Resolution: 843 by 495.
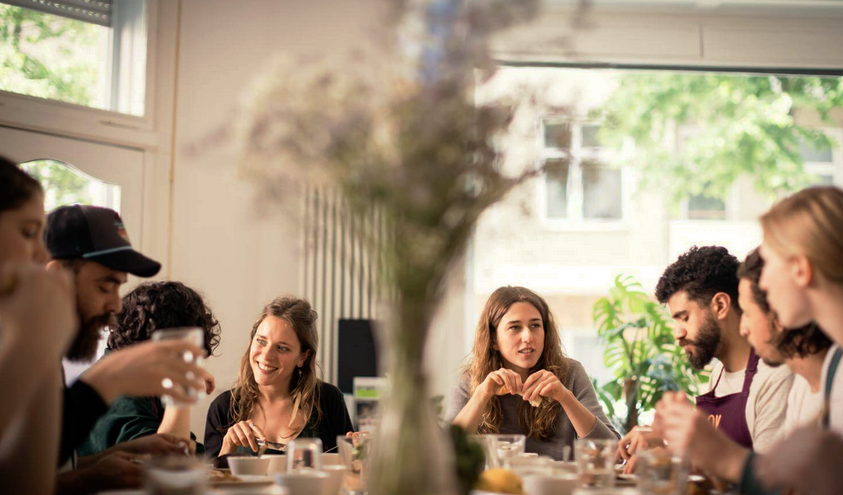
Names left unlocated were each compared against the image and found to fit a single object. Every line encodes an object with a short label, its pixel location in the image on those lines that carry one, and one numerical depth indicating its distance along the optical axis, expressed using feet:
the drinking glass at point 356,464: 6.10
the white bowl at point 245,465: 6.28
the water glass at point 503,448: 6.15
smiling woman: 9.62
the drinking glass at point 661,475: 4.95
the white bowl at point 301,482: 5.15
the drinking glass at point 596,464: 5.43
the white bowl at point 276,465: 6.55
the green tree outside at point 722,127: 26.43
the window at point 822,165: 29.66
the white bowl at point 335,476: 5.69
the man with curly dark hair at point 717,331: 8.59
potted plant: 15.47
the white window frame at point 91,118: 12.44
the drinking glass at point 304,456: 5.48
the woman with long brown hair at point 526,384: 9.01
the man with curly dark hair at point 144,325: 7.66
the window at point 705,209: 31.73
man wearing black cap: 4.85
